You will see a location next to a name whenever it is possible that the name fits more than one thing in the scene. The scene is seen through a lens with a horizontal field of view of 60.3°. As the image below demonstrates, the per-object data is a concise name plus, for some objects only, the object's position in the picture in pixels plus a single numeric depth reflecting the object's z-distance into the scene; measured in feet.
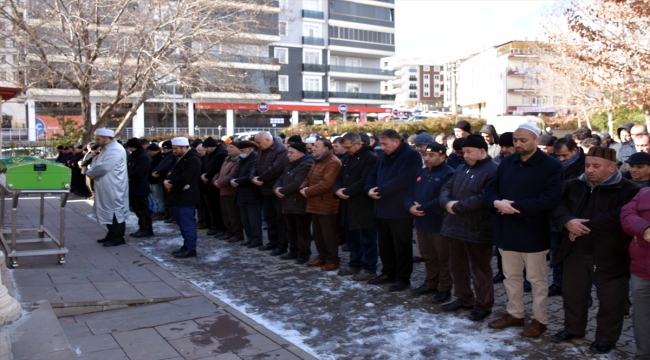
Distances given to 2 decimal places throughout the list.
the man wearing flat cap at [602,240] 15.72
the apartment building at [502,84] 236.02
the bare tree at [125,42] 46.01
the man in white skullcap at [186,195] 29.35
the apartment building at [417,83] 509.47
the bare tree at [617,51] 42.57
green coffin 24.75
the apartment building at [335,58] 194.80
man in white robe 31.42
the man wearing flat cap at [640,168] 16.44
